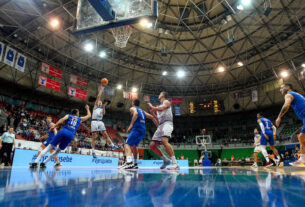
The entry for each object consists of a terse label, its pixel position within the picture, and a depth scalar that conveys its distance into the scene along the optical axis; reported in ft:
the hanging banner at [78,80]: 60.37
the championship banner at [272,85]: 72.38
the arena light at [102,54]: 59.51
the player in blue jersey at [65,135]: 15.64
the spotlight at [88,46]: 53.30
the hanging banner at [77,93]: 58.96
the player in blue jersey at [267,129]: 23.58
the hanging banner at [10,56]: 43.91
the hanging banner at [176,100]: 75.61
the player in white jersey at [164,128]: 15.28
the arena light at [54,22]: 44.91
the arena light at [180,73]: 69.35
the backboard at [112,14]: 20.58
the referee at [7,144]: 24.35
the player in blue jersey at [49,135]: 20.91
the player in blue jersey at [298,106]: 13.92
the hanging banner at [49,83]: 51.85
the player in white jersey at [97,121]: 24.81
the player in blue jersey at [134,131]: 15.02
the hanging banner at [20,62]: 46.47
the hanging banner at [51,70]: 51.92
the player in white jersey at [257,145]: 27.40
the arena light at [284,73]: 60.44
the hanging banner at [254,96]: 68.85
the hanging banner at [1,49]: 43.04
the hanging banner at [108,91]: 68.54
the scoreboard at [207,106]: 77.77
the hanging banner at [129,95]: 68.01
